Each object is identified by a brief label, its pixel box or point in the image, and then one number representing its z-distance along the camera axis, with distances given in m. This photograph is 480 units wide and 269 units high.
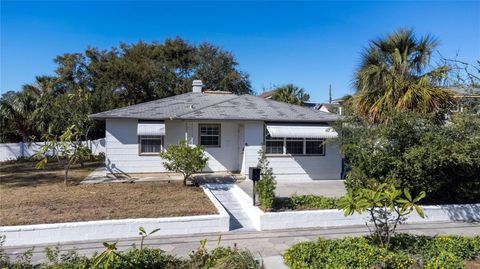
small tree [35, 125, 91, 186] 13.55
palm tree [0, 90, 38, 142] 26.41
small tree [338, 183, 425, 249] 6.54
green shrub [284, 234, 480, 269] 6.45
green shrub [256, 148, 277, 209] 10.75
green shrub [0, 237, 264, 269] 5.93
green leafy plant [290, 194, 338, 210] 11.38
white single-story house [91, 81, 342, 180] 16.55
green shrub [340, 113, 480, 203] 10.31
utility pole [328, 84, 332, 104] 54.88
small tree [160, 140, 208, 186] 13.52
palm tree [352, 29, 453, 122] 12.88
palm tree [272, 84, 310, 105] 38.45
